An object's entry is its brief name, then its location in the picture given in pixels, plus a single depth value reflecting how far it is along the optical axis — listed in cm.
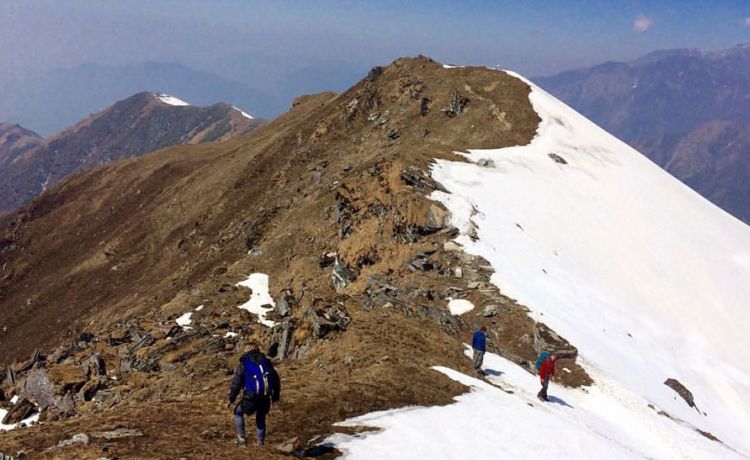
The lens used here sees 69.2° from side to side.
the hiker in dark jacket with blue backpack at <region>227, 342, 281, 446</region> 1096
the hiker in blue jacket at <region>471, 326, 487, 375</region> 2083
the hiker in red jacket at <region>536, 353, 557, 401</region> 2025
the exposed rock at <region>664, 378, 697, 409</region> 2809
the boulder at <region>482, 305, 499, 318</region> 2784
